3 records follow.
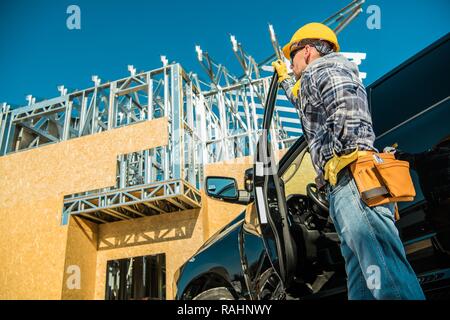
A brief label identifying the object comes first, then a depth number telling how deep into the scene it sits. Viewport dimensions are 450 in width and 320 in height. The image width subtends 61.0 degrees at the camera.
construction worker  1.18
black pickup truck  1.57
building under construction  7.36
